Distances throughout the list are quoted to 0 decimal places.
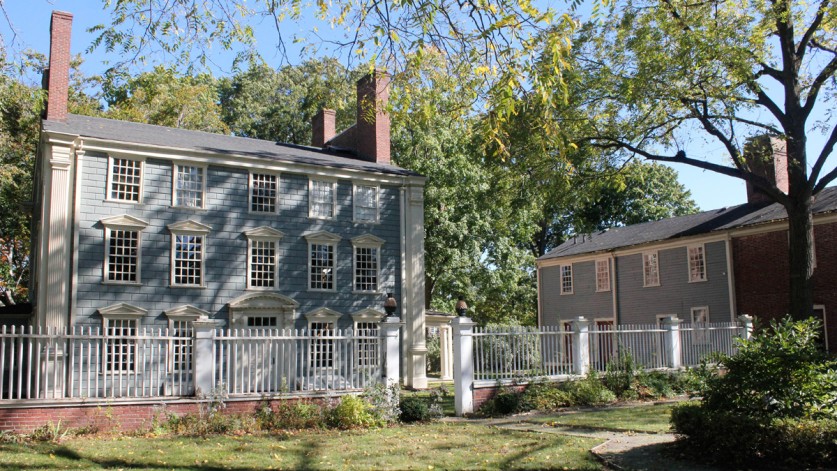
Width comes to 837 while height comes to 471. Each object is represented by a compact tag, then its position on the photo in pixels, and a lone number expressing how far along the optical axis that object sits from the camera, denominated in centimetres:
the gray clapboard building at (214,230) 2031
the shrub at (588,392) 1639
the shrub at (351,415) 1330
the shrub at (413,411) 1425
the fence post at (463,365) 1536
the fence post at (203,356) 1305
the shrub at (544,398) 1562
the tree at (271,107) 4488
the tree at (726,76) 1878
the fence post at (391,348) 1467
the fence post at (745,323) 2177
